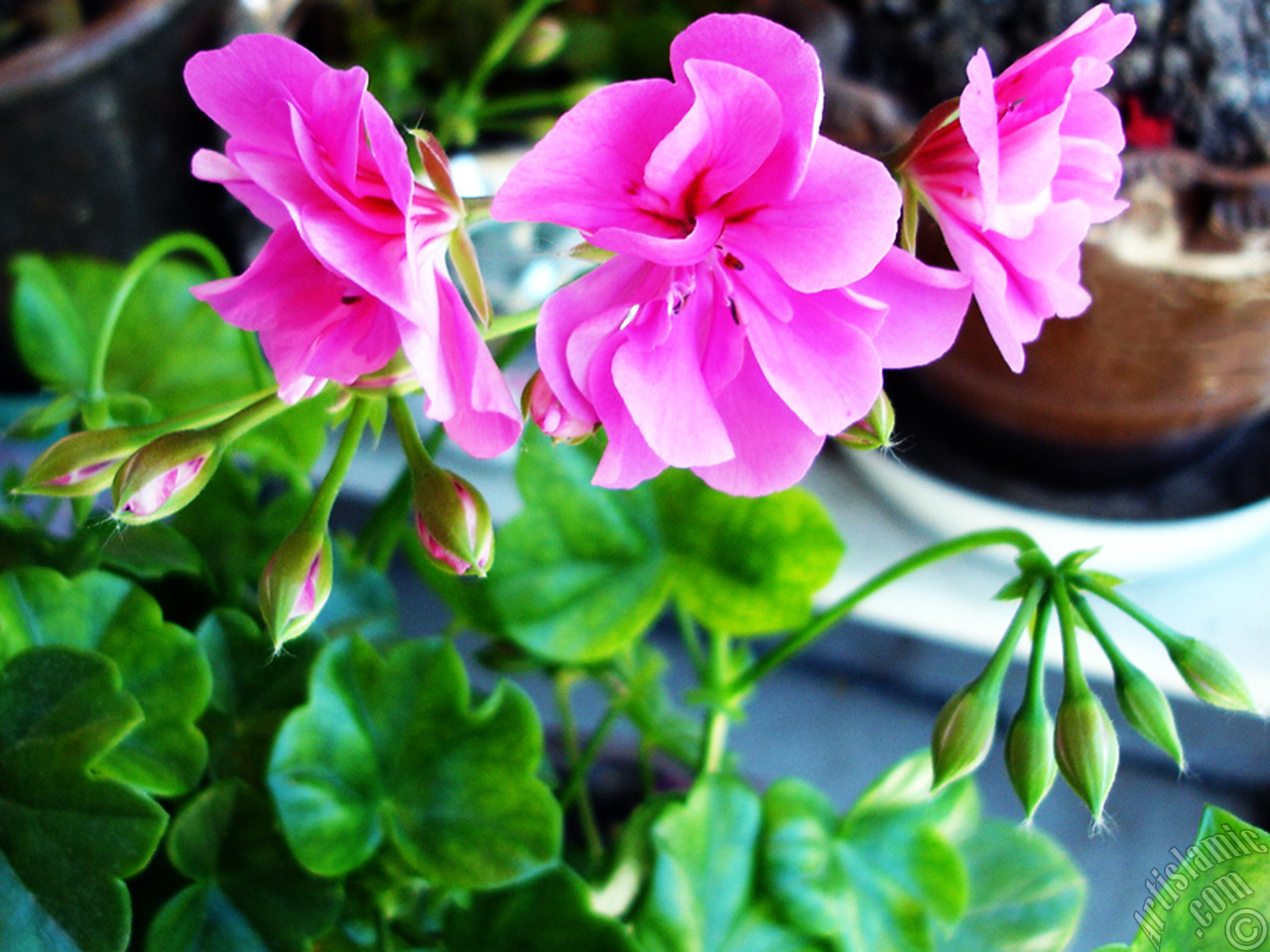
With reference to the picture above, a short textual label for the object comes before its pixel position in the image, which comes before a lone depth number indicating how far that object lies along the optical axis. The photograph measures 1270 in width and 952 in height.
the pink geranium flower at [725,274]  0.11
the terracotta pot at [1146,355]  0.21
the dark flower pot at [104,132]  0.27
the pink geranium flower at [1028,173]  0.11
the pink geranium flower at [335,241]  0.11
